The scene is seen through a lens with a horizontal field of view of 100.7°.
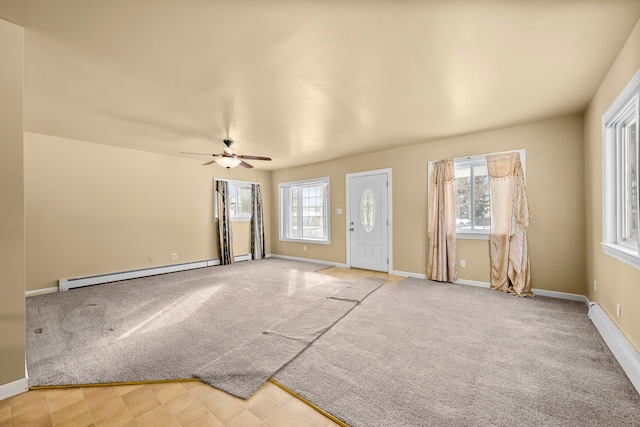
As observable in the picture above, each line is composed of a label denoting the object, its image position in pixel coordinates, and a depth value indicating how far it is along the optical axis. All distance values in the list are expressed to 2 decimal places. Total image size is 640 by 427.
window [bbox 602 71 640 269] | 2.28
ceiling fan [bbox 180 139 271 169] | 4.11
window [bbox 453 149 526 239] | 4.34
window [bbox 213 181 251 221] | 6.88
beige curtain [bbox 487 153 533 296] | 3.86
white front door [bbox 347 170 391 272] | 5.47
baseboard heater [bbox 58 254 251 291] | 4.41
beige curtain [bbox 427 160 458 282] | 4.52
